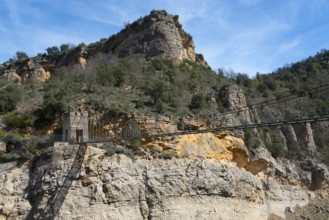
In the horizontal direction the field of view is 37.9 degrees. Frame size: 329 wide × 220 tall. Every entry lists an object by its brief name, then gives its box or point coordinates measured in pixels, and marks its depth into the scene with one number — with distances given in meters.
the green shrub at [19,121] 25.81
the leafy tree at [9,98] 27.36
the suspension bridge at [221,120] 20.53
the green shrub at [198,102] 29.95
